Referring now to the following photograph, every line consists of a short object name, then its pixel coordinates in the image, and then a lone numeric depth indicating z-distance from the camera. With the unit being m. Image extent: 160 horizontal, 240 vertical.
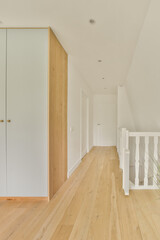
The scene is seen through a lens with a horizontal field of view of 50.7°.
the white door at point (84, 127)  5.12
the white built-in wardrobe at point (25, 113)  2.32
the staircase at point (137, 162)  2.51
